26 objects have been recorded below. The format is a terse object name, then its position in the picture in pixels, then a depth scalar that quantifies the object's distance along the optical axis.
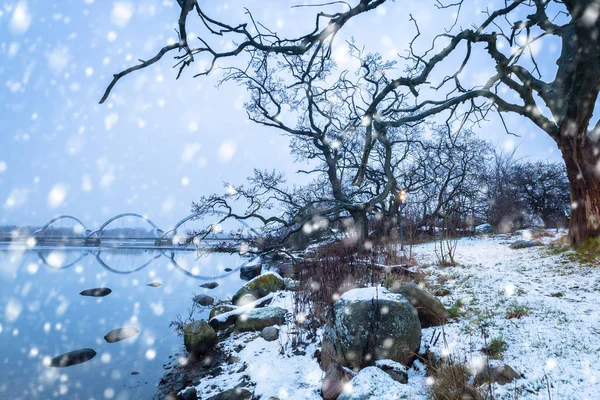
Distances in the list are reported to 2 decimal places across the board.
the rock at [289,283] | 9.49
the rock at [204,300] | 10.97
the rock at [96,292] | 13.51
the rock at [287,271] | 11.38
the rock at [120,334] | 7.86
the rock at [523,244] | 9.52
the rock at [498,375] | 2.76
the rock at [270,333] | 5.71
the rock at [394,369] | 3.23
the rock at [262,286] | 9.50
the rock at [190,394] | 4.35
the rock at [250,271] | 16.90
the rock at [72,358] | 6.49
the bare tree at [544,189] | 20.25
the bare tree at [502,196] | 20.18
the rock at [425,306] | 4.56
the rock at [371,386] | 2.79
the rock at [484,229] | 17.60
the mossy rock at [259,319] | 6.46
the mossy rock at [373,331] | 3.60
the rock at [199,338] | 6.00
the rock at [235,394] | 4.01
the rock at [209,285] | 14.84
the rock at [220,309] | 8.11
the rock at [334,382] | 3.32
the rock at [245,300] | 9.01
